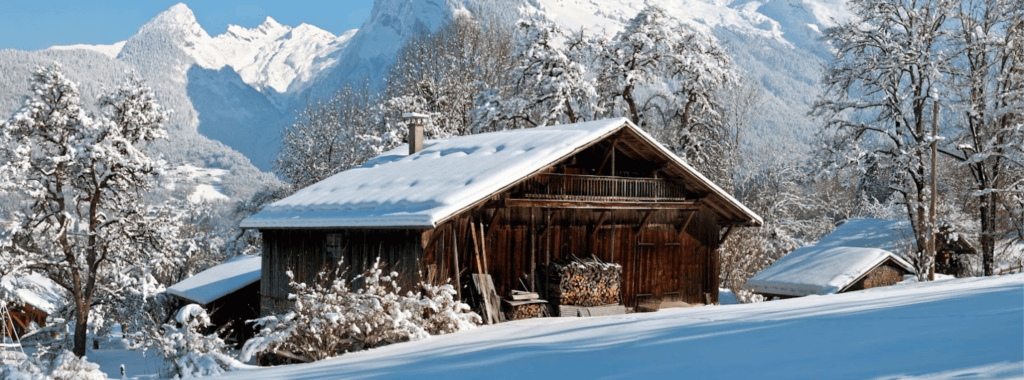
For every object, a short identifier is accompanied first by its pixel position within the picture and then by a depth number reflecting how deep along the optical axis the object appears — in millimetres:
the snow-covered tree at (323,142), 43750
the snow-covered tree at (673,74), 34312
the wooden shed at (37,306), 36703
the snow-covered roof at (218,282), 27125
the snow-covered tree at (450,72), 40000
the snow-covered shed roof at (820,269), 31141
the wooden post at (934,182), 26203
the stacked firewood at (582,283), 19500
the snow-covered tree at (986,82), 27953
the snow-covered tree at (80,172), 24422
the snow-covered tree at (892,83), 29484
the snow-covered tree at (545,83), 33688
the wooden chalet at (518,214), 17781
